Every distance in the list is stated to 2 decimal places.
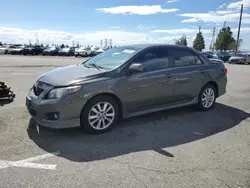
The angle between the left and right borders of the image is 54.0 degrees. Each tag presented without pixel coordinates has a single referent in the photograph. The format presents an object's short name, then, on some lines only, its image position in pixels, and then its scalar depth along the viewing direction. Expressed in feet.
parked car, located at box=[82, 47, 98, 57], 129.37
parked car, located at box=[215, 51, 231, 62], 118.11
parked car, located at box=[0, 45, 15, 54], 132.07
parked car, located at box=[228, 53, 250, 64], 98.89
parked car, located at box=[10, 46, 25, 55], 127.75
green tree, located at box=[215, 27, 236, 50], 186.70
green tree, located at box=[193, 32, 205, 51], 217.15
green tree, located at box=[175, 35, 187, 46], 246.06
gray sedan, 13.32
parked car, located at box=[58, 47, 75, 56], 131.85
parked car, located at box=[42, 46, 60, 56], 129.41
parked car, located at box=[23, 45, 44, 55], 126.82
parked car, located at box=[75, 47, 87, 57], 126.67
